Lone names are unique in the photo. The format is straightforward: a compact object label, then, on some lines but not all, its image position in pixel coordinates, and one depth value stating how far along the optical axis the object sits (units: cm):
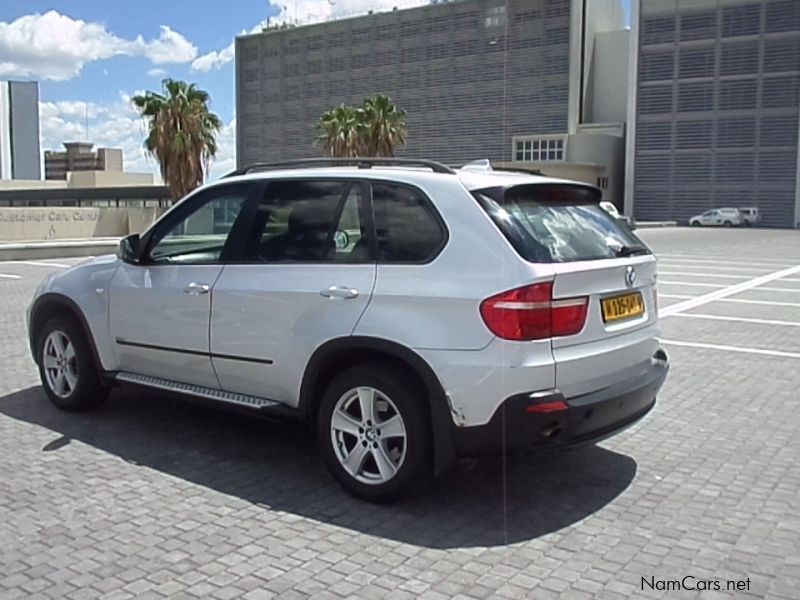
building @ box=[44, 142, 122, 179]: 11319
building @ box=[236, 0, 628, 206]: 6512
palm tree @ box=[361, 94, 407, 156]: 4875
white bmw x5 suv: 386
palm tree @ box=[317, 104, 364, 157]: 4853
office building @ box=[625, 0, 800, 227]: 5897
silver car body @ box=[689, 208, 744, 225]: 5700
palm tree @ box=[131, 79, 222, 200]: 3856
